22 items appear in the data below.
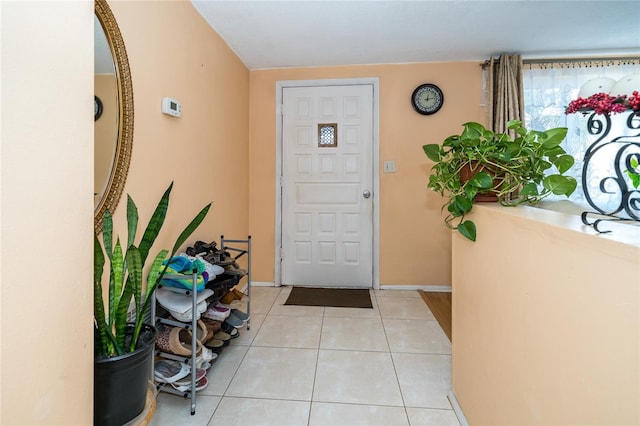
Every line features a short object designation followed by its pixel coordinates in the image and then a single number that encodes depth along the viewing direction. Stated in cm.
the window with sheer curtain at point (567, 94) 297
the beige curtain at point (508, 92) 296
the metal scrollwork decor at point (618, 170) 77
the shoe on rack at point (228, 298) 210
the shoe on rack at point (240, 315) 204
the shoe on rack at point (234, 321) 196
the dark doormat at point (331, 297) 288
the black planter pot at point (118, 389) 92
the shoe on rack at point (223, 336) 184
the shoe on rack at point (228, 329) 193
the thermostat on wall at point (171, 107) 180
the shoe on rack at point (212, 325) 179
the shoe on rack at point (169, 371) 148
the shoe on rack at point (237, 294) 218
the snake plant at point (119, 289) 99
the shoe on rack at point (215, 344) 177
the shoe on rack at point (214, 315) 182
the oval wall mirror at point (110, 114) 132
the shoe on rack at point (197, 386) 149
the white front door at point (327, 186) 329
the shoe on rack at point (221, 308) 186
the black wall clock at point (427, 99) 319
